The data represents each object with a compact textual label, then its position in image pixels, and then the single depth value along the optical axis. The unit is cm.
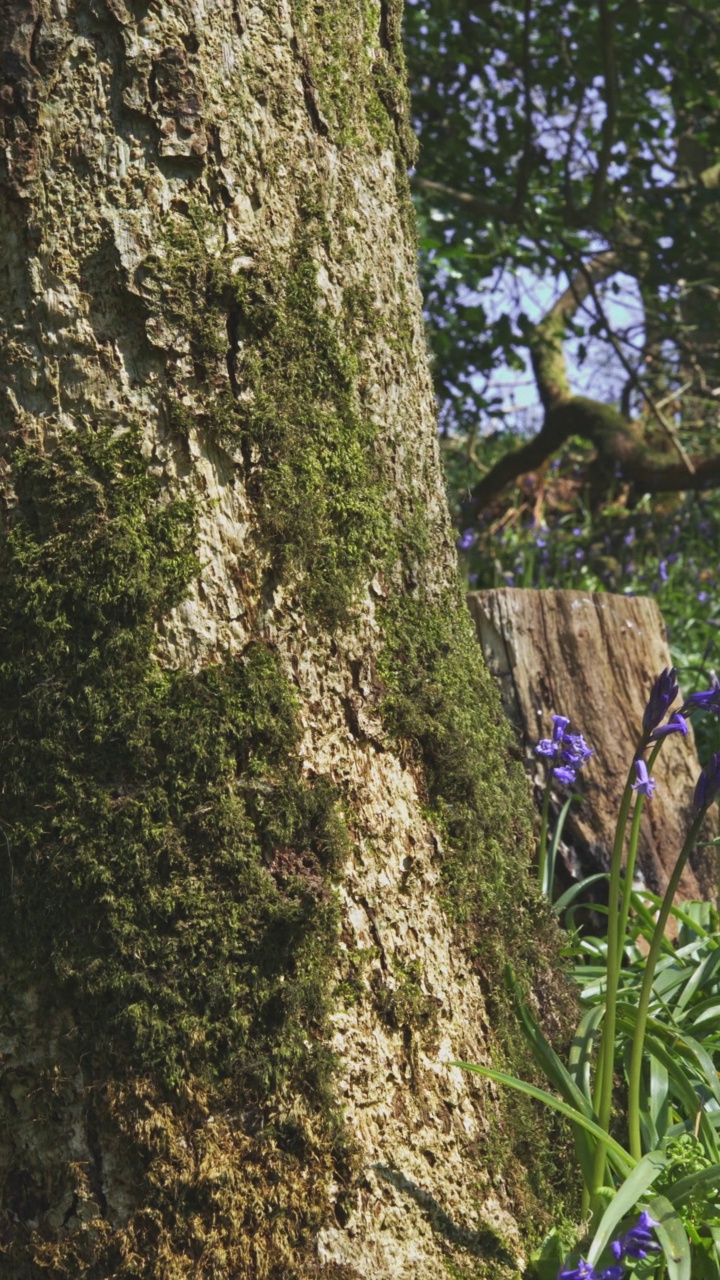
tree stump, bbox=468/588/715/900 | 324
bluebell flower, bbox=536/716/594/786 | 224
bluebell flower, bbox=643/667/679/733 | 155
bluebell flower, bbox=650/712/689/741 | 159
